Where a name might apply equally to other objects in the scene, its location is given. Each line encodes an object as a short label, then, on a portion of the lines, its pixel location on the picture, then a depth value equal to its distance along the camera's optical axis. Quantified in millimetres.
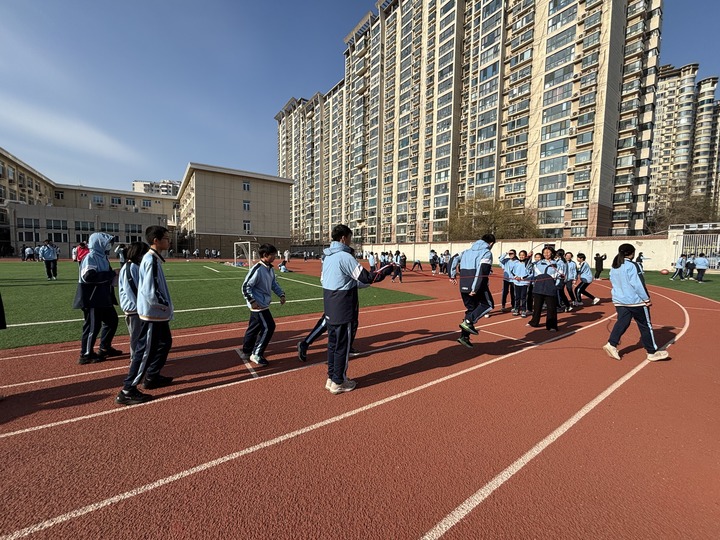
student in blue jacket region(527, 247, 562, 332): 7258
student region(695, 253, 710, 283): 17672
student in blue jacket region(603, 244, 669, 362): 5203
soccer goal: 31180
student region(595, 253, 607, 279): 17912
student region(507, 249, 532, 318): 8984
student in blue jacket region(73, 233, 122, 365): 4832
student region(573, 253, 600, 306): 10477
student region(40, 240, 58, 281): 14799
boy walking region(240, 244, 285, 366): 4945
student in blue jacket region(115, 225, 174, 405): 3631
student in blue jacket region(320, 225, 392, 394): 3883
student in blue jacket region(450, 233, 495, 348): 5668
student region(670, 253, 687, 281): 19469
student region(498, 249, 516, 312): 9602
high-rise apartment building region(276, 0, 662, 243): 38969
